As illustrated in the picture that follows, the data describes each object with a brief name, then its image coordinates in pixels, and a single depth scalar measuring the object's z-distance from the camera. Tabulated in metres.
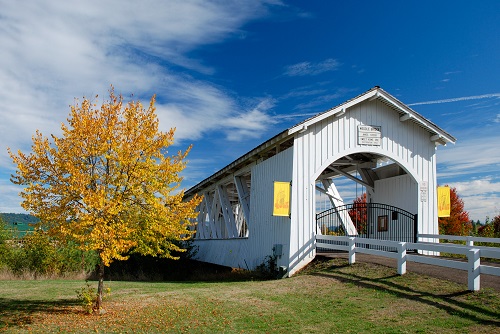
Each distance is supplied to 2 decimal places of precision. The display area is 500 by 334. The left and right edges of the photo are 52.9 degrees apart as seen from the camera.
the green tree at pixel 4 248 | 22.97
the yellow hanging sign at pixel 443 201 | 19.31
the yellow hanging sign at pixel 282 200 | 17.16
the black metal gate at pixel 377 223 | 18.45
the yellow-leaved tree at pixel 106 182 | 11.20
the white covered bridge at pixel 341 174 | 17.53
